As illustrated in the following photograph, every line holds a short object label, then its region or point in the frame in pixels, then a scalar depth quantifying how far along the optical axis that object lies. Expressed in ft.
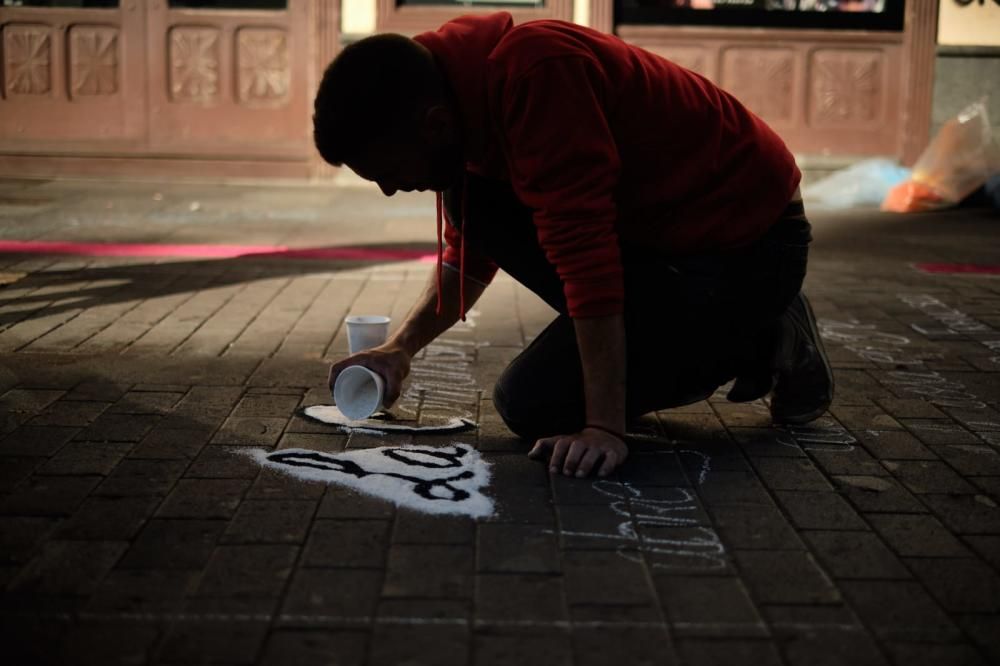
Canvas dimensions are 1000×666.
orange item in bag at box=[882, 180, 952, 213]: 29.14
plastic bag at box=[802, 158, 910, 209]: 29.89
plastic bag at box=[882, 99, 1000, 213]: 29.22
